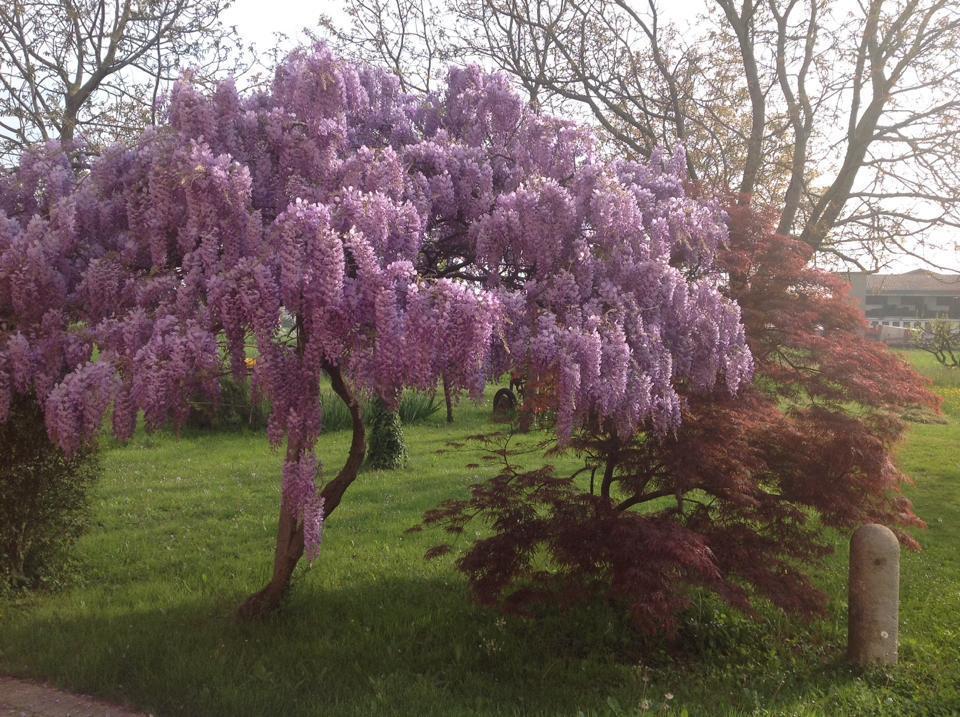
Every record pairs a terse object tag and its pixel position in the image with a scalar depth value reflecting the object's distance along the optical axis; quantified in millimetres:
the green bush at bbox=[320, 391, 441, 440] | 16266
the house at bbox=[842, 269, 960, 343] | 58219
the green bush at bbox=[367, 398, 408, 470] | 13055
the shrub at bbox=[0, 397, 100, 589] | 6379
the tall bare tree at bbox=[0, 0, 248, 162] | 13977
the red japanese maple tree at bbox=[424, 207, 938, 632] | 5410
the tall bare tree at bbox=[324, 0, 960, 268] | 11922
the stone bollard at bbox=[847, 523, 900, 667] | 5691
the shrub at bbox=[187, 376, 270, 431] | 16172
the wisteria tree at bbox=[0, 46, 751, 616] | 3969
